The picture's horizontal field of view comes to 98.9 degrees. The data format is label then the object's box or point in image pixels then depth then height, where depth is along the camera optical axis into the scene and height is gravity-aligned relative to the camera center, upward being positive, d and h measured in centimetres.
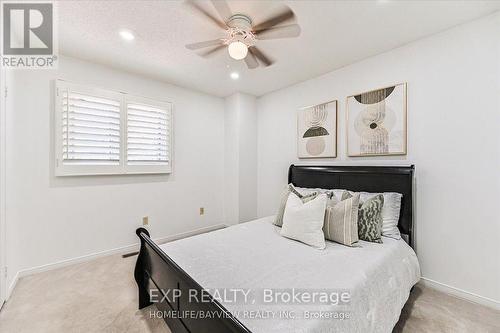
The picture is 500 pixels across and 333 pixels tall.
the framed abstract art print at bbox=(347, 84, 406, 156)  239 +53
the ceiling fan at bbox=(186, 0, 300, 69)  185 +125
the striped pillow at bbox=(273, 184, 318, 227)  234 -40
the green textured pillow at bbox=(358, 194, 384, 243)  199 -52
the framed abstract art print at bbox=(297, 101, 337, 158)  302 +53
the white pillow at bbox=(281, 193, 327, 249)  190 -52
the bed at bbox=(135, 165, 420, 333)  105 -72
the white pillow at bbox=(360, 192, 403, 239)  213 -49
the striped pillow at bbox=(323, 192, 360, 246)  192 -52
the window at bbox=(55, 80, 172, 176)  264 +47
